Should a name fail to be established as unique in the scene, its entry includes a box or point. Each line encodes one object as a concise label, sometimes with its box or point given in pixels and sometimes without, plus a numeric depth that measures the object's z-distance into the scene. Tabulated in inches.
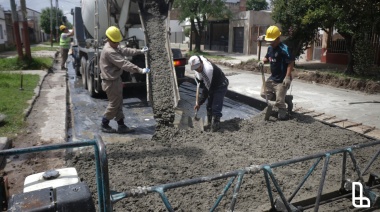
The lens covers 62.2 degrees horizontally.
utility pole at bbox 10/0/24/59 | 434.9
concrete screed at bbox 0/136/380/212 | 75.8
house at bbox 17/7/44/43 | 1668.3
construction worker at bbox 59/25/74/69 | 466.9
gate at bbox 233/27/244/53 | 906.7
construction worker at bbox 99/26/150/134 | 202.1
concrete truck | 266.8
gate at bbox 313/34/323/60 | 615.2
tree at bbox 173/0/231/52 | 828.6
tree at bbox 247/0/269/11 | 1773.9
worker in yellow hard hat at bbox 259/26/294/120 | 208.1
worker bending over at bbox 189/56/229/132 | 191.0
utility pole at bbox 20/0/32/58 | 464.2
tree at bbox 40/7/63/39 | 1781.5
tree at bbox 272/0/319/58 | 456.1
